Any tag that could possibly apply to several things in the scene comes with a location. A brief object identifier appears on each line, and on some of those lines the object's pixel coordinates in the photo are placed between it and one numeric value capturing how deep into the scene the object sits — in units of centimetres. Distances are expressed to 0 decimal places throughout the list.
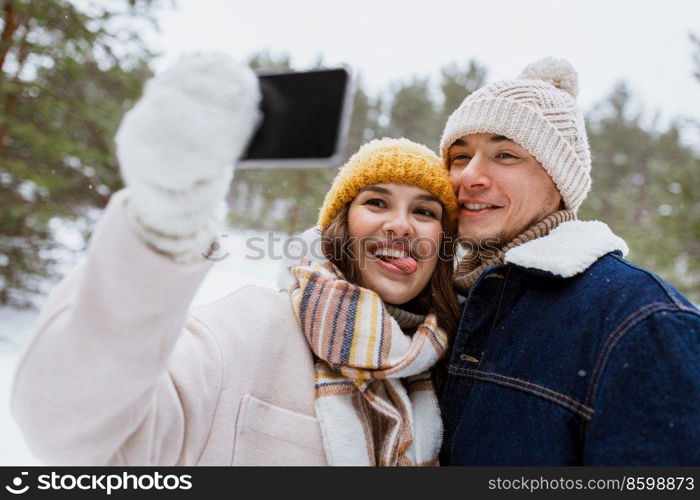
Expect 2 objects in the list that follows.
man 123
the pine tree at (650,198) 679
